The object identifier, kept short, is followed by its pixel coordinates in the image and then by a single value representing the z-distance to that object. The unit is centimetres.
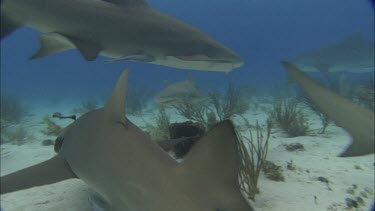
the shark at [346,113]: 125
